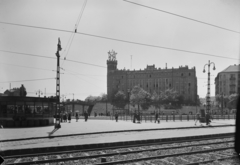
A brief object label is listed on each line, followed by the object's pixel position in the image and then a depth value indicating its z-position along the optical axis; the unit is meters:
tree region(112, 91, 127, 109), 108.69
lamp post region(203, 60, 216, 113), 29.76
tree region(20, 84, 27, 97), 29.22
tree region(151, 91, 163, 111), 100.54
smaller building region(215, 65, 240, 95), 80.31
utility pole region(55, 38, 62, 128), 21.49
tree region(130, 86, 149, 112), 96.56
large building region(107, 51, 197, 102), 118.69
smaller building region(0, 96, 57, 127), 23.55
